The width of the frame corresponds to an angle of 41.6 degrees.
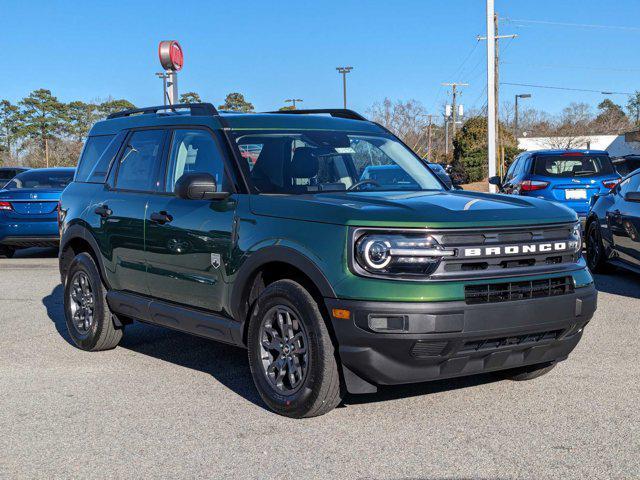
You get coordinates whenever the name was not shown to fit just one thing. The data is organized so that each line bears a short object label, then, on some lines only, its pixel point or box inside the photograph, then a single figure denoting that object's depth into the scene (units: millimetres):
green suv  4609
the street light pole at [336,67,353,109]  58906
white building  63875
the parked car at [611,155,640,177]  18297
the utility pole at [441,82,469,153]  70812
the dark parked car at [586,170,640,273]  9719
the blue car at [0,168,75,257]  14281
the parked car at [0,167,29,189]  21906
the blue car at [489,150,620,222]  13953
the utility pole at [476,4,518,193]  28141
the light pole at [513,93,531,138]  66500
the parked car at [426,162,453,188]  22997
